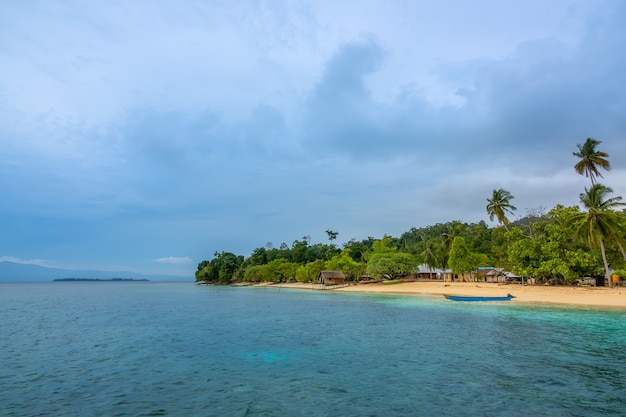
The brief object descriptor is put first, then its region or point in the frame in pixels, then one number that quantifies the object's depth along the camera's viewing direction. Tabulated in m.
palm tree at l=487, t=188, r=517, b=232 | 69.31
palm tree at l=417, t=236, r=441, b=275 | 83.31
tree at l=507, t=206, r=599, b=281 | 47.72
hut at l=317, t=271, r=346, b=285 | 91.75
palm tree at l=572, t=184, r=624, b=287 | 42.59
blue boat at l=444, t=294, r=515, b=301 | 45.78
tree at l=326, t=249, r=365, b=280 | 94.12
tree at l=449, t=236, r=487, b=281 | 70.44
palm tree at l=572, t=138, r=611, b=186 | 52.19
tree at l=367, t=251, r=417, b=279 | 78.38
